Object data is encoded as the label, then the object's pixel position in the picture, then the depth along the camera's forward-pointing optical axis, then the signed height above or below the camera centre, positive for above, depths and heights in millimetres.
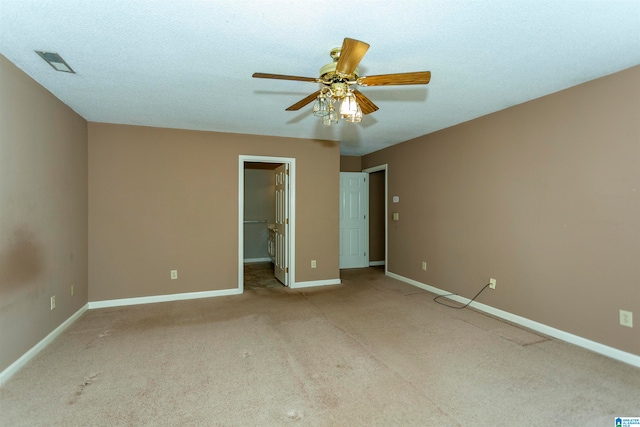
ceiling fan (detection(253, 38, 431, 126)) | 1748 +819
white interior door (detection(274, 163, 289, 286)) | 4969 -201
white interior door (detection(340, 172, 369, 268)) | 6270 -109
